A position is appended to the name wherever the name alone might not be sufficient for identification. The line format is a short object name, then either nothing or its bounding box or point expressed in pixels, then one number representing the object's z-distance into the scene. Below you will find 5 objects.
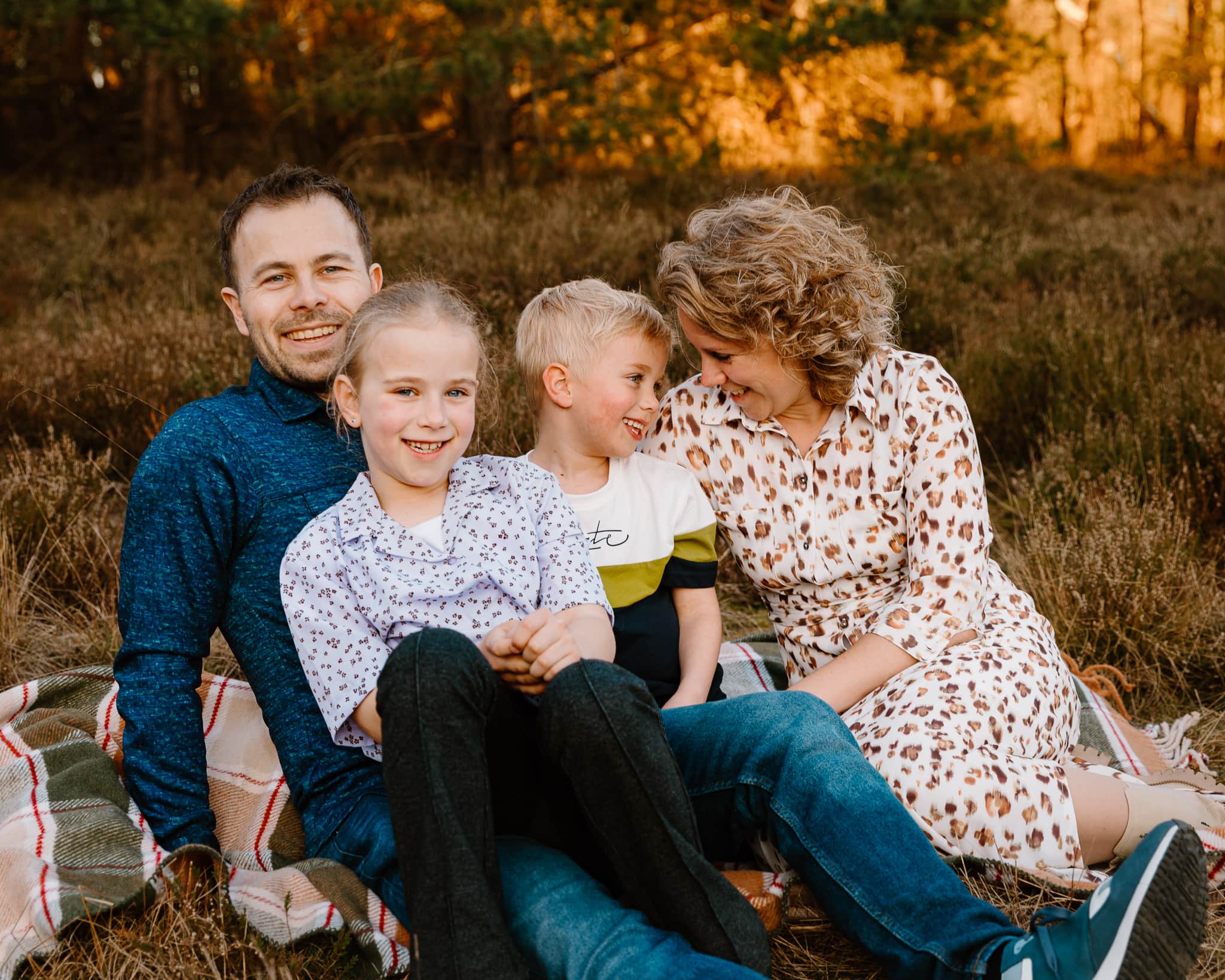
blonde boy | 2.36
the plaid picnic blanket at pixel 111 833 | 1.95
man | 1.65
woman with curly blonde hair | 2.18
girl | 1.68
